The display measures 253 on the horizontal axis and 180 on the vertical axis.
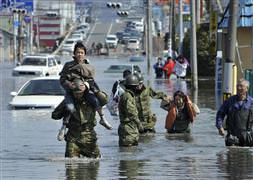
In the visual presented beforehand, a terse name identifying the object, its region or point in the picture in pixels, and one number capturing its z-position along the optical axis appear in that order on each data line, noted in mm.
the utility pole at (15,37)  108350
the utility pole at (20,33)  104500
